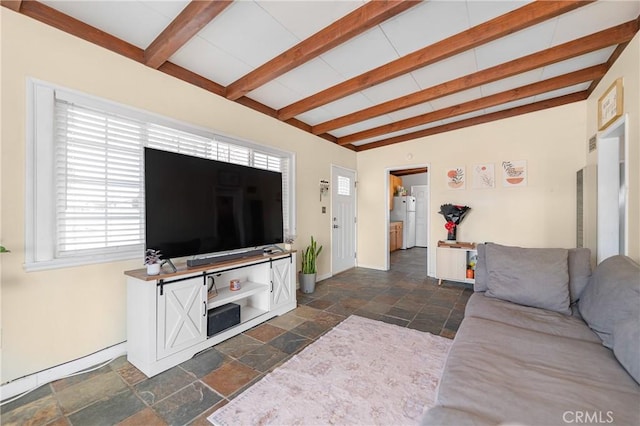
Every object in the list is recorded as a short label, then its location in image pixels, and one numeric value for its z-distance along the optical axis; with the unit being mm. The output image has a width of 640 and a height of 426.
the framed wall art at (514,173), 3746
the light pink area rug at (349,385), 1440
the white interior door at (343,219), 4637
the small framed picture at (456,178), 4209
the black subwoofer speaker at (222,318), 2234
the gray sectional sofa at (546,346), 934
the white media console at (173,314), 1843
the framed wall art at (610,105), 2217
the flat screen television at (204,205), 1990
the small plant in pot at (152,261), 1906
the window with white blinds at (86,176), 1737
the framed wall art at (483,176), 3974
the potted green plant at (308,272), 3650
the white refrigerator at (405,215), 7953
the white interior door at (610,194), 2604
